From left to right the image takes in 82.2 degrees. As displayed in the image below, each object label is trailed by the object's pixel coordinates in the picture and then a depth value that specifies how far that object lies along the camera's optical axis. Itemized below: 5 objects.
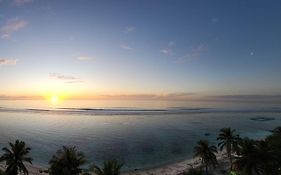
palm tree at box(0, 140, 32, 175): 31.76
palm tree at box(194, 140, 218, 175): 44.23
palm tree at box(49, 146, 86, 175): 29.33
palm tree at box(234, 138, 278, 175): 29.62
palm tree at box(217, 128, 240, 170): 46.11
